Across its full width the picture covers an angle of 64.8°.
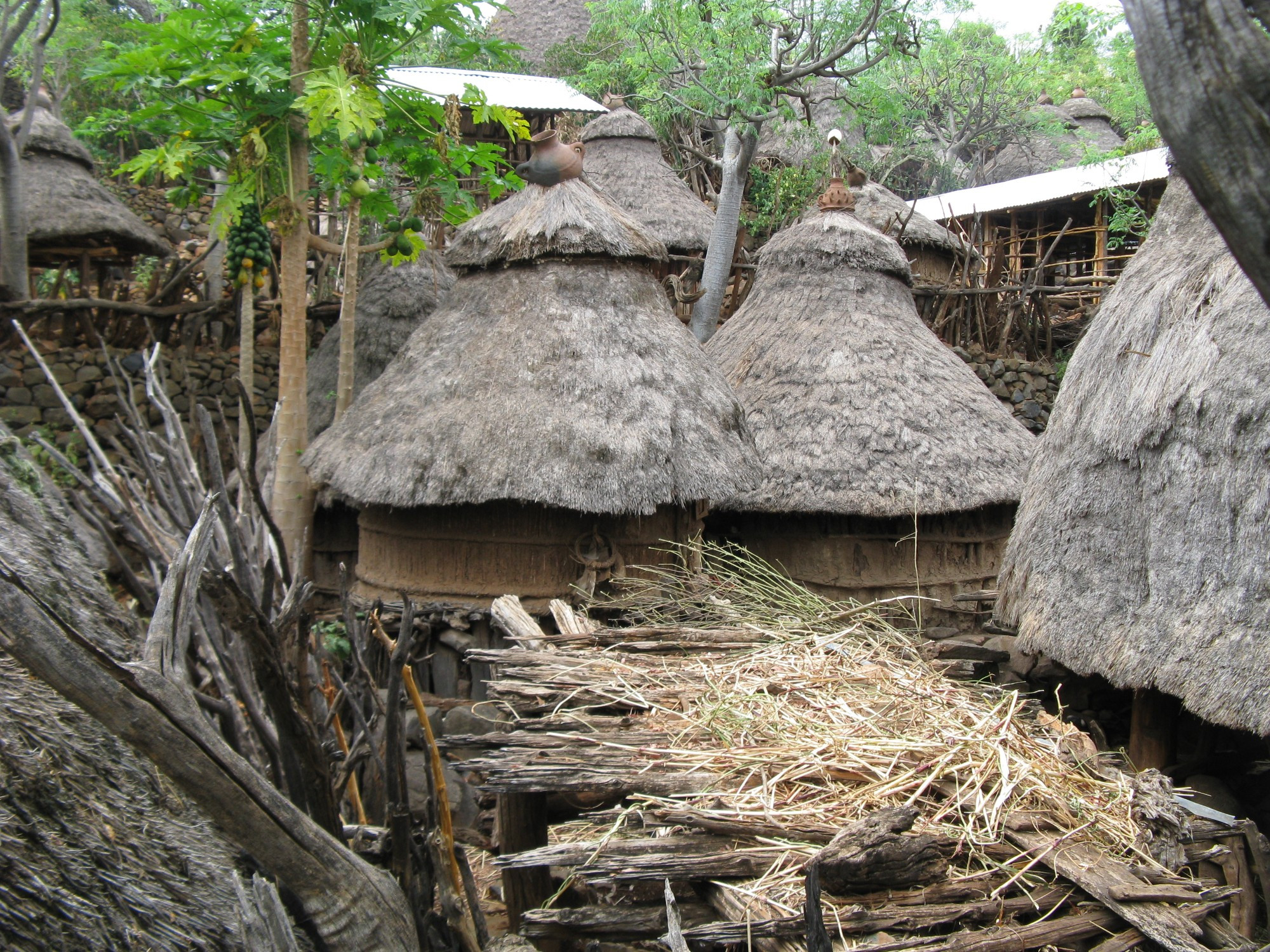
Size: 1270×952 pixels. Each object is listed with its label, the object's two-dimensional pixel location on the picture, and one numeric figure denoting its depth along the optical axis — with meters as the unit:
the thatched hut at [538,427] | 6.35
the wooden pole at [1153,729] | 4.94
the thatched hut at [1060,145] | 23.34
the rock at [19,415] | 9.59
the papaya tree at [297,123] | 6.25
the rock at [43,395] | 9.82
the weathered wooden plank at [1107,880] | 2.31
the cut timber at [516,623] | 4.09
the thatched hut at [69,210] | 10.84
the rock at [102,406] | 10.05
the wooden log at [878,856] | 2.29
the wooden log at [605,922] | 2.49
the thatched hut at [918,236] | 14.55
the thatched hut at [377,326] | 9.08
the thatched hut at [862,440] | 7.98
